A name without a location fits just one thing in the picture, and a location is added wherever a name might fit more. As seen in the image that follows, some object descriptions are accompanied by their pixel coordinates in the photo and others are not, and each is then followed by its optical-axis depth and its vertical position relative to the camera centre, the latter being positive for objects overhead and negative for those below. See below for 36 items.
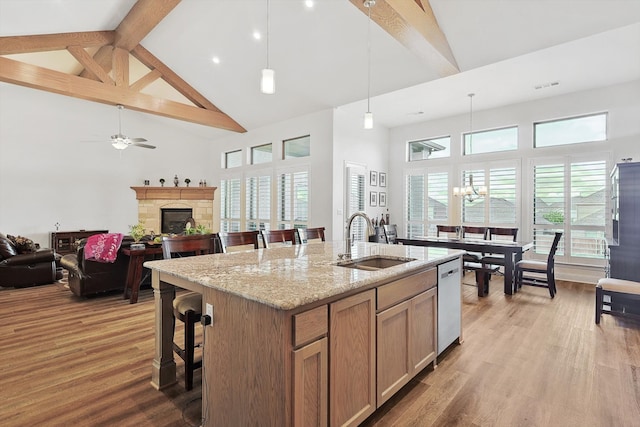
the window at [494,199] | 6.07 +0.27
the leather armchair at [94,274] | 4.29 -0.85
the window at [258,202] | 7.73 +0.26
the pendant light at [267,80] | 2.70 +1.12
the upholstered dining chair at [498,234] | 4.80 -0.43
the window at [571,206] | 5.26 +0.11
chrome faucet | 2.33 -0.15
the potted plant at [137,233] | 4.71 -0.31
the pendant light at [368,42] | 3.29 +2.14
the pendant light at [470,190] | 5.23 +0.39
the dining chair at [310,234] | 3.65 -0.26
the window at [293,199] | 6.79 +0.28
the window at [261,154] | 7.77 +1.46
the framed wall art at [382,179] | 7.43 +0.79
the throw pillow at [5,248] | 4.83 -0.56
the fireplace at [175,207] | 8.53 +0.14
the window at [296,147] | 6.82 +1.43
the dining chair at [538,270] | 4.53 -0.84
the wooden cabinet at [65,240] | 7.17 -0.63
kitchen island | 1.35 -0.61
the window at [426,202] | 6.94 +0.25
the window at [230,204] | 8.67 +0.22
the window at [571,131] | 5.32 +1.43
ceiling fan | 5.94 +1.33
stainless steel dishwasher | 2.54 -0.76
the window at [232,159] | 8.78 +1.50
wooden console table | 4.23 -0.76
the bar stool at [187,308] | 2.11 -0.65
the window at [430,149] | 6.96 +1.44
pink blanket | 4.23 -0.48
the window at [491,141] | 6.14 +1.43
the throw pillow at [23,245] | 5.19 -0.54
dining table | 4.52 -0.50
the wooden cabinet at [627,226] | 3.66 -0.15
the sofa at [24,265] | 4.86 -0.83
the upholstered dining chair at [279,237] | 3.32 -0.27
